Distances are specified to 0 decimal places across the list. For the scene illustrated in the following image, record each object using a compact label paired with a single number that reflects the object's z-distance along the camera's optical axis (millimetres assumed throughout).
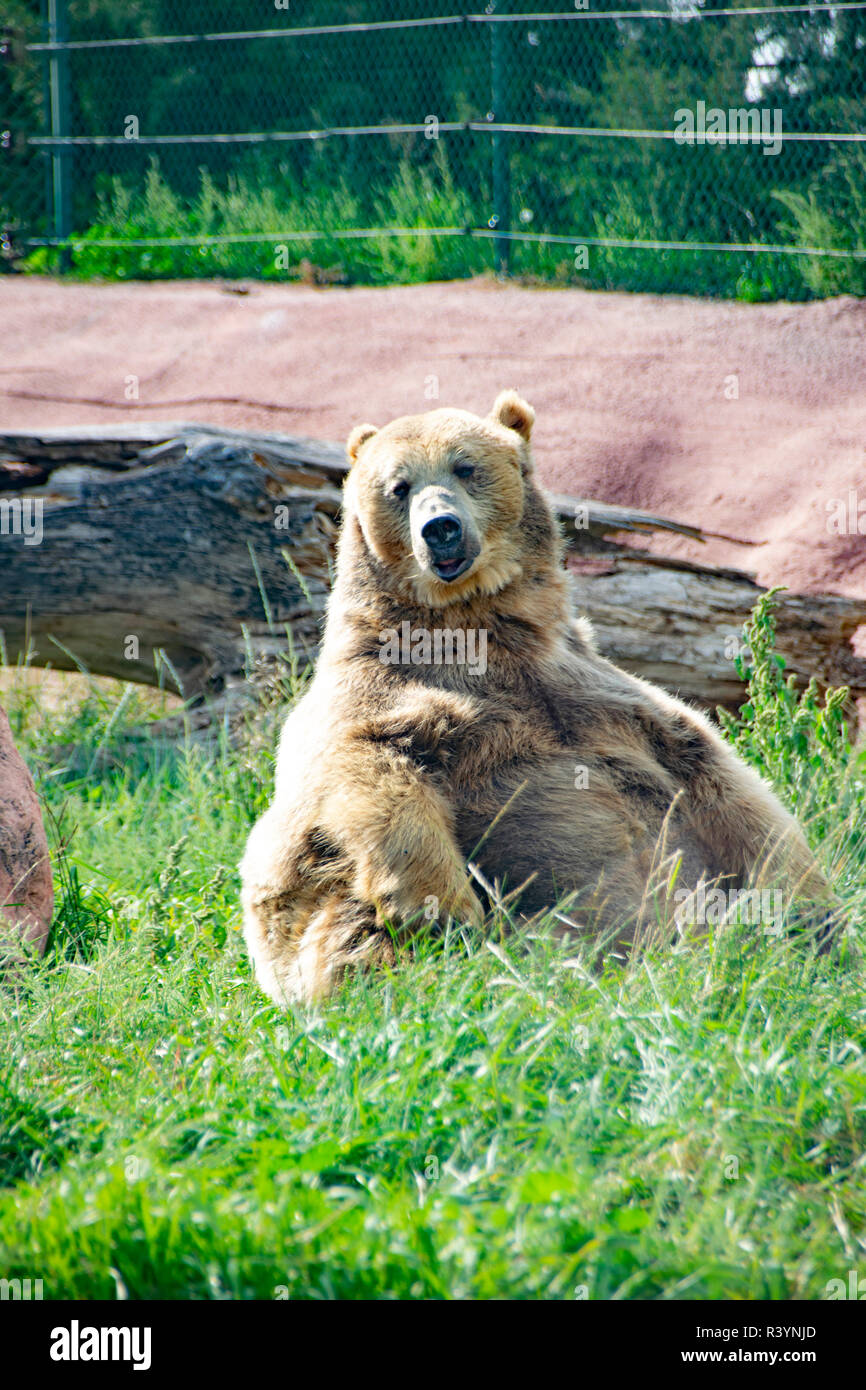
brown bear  6840
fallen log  12195
